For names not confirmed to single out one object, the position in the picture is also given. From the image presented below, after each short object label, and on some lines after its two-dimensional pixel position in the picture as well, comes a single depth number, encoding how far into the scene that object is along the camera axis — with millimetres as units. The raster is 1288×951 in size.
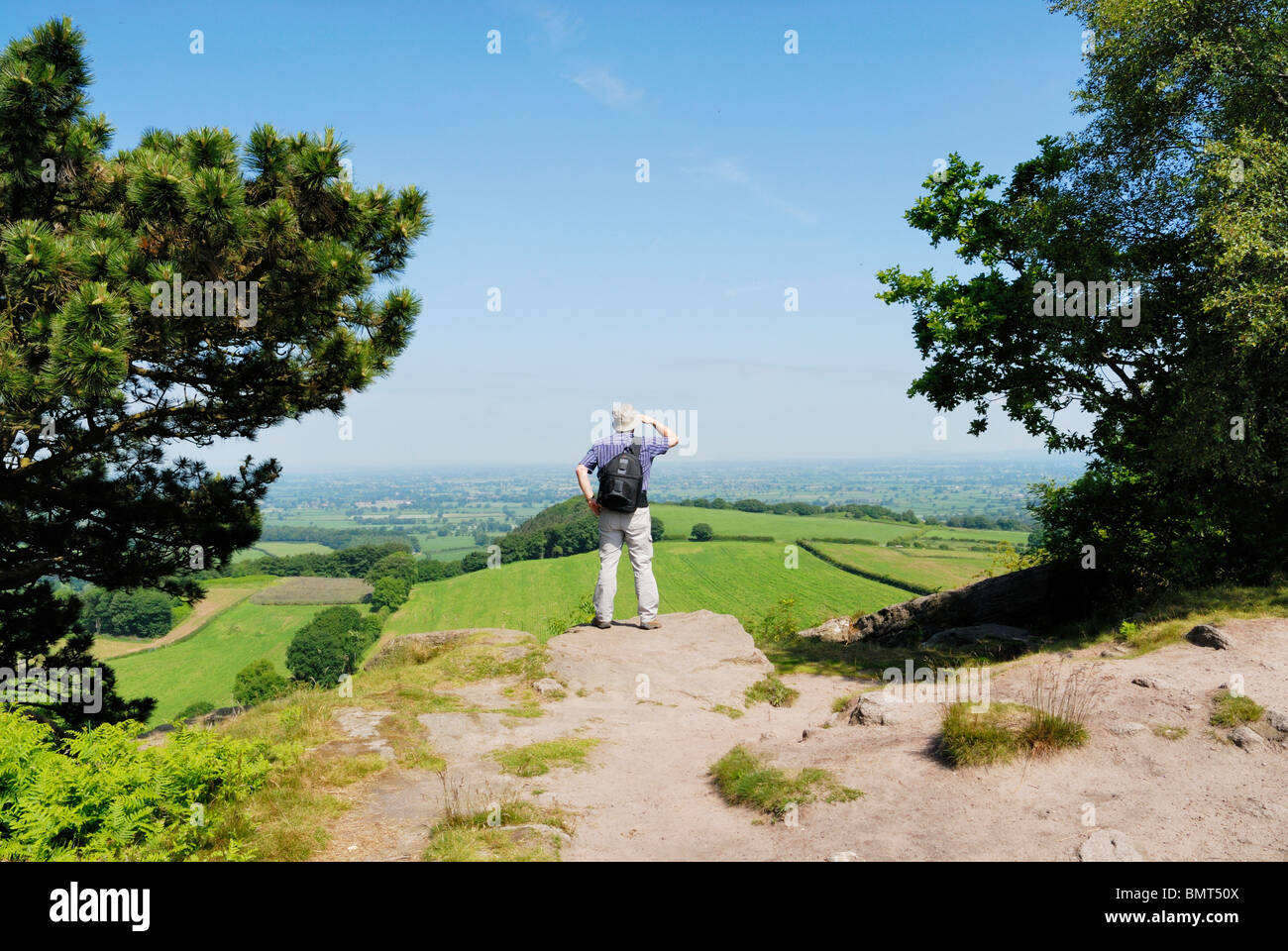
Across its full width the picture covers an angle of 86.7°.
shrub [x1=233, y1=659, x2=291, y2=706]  45781
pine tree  8641
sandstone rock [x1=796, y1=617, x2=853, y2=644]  18344
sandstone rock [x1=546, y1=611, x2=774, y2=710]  10094
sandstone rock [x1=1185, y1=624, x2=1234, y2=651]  8594
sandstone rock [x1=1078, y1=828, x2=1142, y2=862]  4312
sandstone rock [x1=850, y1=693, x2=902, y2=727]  7410
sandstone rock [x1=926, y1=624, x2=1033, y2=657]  12852
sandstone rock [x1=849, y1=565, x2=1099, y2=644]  15219
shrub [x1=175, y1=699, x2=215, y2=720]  45594
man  10602
